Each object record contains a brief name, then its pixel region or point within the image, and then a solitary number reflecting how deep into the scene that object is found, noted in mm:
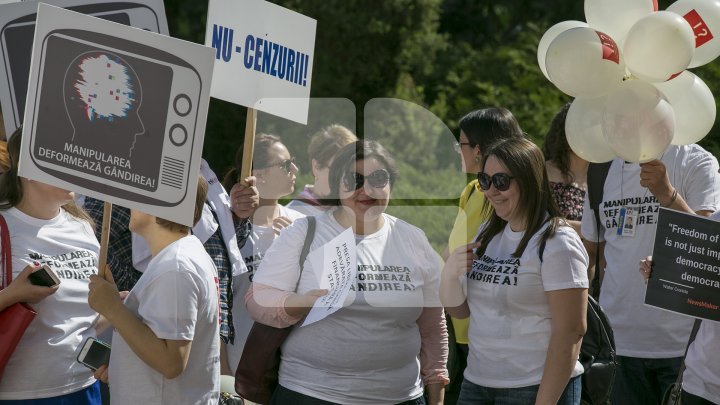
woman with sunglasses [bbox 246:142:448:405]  9016
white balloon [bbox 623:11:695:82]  8703
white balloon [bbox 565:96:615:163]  9391
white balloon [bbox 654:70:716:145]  9336
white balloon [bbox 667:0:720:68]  9187
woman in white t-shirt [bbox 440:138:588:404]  8664
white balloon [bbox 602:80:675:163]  8891
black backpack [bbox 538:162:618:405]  9406
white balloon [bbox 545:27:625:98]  8891
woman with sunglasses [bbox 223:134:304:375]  11570
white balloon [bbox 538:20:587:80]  9609
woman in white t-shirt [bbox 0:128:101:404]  8937
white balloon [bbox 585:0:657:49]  9172
